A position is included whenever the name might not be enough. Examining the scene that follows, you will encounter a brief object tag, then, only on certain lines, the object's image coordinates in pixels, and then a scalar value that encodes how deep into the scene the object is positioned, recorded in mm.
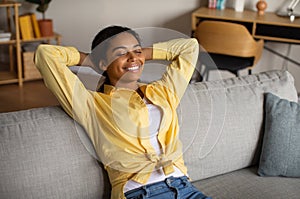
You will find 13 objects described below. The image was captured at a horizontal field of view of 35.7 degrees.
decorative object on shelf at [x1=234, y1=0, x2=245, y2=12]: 4004
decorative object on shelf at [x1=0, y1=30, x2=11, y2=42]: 4277
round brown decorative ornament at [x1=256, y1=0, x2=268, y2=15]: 3920
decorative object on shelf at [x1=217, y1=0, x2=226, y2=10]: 4070
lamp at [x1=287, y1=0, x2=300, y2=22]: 3731
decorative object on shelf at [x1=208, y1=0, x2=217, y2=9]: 4092
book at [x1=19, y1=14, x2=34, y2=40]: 4352
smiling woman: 1580
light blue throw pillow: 1991
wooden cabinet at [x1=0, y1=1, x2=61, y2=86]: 4262
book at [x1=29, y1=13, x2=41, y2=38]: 4441
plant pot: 4469
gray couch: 1576
